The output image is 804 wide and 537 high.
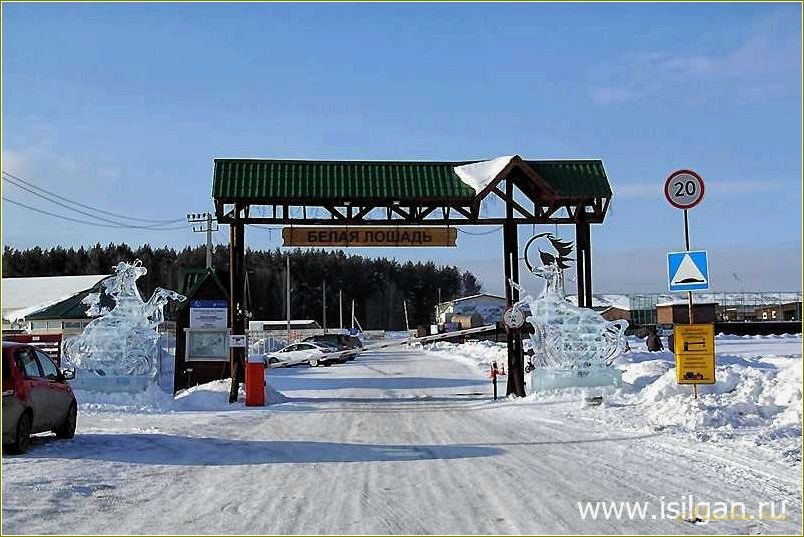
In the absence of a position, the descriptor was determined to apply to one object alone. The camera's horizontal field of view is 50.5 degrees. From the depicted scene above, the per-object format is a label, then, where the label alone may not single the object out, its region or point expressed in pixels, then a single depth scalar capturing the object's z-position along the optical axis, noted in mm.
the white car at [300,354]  48219
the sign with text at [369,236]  23797
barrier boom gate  28898
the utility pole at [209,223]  50844
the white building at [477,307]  118419
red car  12102
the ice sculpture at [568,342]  22422
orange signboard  16297
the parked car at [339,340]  57131
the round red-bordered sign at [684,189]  16312
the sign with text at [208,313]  28125
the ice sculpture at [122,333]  24406
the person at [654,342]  38469
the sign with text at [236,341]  23203
